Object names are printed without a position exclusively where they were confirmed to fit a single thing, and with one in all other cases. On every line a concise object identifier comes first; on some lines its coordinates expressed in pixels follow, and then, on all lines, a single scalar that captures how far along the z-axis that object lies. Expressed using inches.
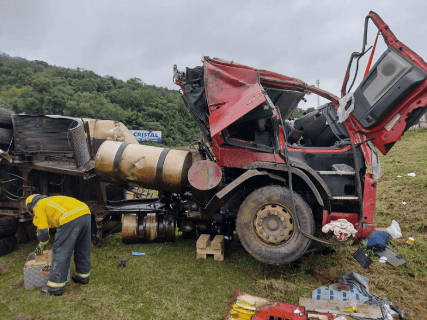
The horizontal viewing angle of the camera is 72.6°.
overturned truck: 142.2
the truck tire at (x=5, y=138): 189.4
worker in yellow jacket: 136.8
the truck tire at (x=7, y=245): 179.8
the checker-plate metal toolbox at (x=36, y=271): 139.2
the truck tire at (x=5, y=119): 192.2
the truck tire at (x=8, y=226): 180.5
